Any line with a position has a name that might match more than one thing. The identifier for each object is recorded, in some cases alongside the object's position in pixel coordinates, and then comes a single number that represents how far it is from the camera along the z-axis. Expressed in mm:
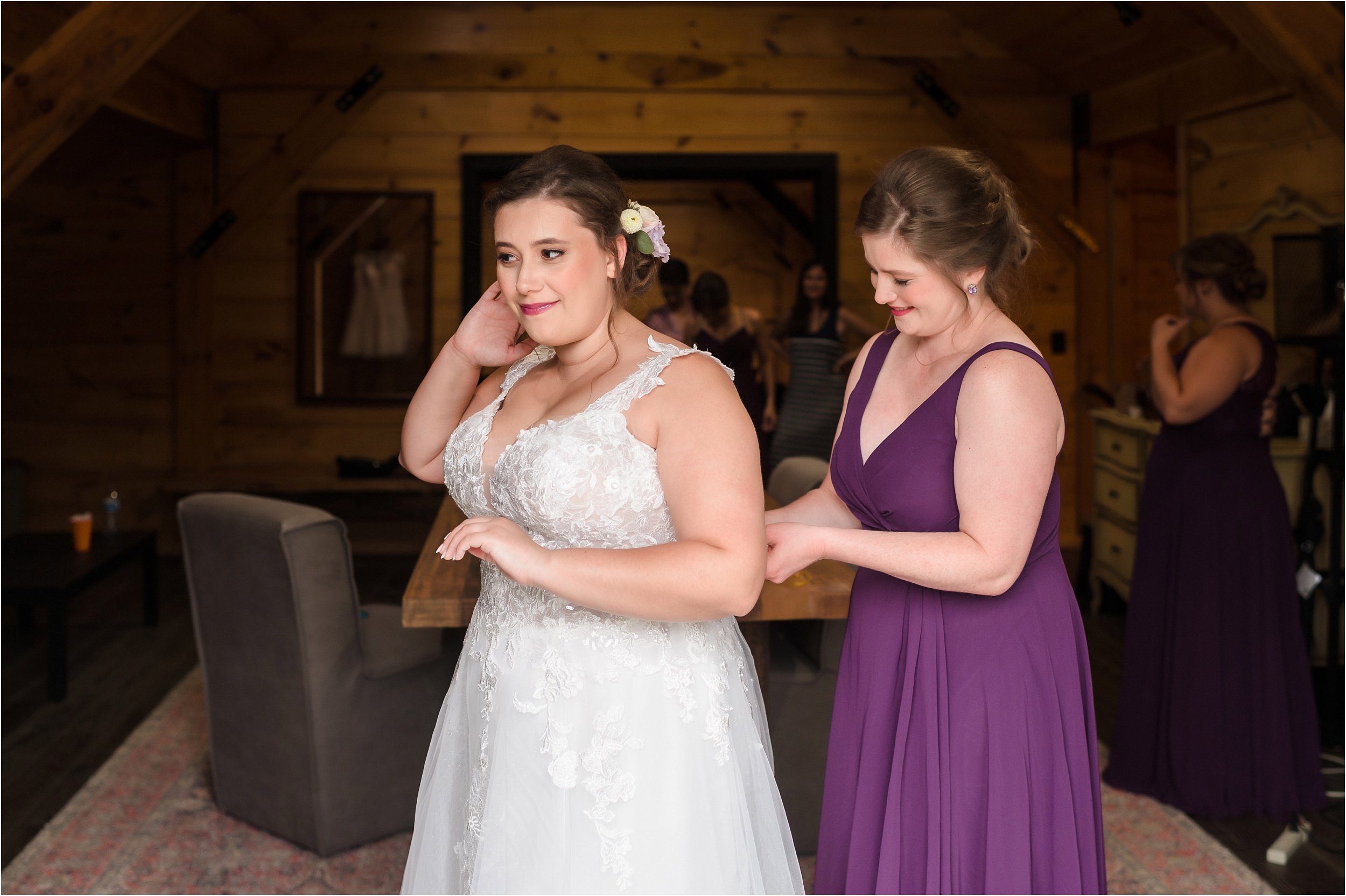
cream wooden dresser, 4965
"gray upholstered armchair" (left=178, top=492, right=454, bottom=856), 2977
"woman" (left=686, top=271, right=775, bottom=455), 5574
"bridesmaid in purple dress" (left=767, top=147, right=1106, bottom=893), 1615
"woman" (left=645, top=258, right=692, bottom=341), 5648
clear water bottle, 5219
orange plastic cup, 4926
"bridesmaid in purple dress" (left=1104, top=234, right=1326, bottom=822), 3268
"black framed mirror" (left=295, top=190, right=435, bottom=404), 6984
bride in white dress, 1424
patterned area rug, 2838
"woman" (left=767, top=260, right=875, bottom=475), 5523
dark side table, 4230
